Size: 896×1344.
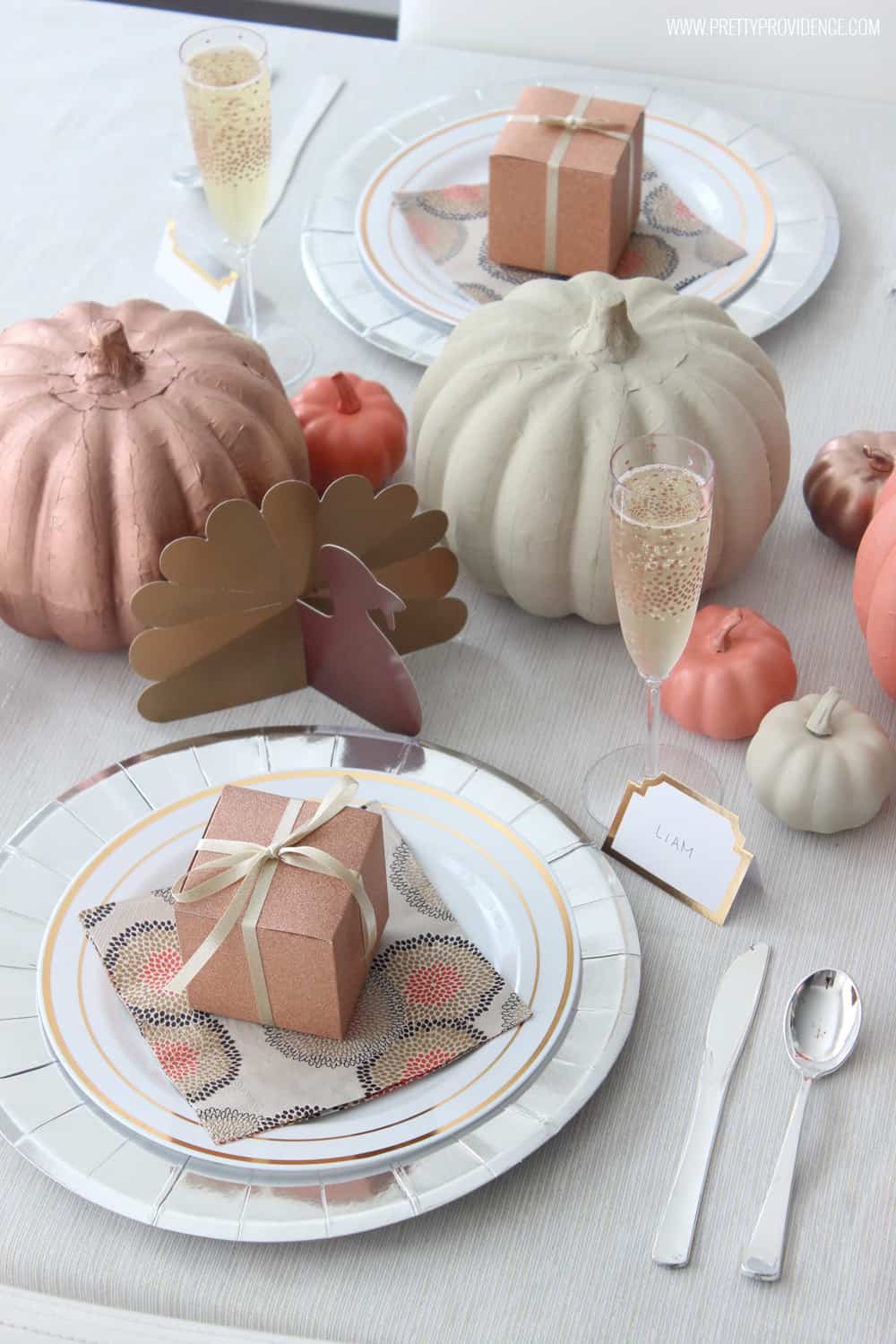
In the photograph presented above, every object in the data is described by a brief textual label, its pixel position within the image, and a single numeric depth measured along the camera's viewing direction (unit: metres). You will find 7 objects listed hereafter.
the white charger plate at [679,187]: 1.46
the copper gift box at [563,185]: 1.39
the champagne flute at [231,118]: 1.31
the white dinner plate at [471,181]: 1.48
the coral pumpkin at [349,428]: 1.29
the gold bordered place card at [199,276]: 1.47
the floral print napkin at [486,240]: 1.49
